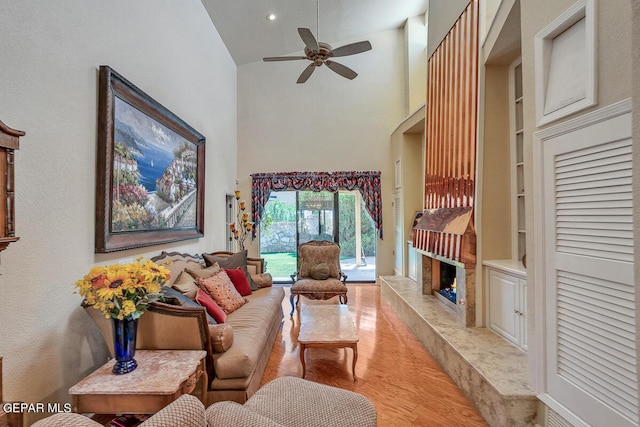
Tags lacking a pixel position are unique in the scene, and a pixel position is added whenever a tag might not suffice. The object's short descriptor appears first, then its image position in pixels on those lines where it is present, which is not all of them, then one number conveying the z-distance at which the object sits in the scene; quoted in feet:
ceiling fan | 10.96
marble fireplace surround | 10.18
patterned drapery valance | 20.89
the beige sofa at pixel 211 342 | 6.54
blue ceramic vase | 5.53
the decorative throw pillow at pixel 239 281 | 12.50
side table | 5.03
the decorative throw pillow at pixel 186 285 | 9.19
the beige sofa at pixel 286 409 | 3.09
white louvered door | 4.71
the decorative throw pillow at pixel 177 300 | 6.87
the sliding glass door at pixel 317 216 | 21.59
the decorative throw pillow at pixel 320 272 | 15.93
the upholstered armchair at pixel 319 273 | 14.34
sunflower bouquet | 5.26
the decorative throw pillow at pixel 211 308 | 8.77
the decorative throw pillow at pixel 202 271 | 10.93
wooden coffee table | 8.68
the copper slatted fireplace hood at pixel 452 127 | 10.45
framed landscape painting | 7.51
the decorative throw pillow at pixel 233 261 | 13.10
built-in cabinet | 8.37
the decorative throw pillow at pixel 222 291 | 10.37
